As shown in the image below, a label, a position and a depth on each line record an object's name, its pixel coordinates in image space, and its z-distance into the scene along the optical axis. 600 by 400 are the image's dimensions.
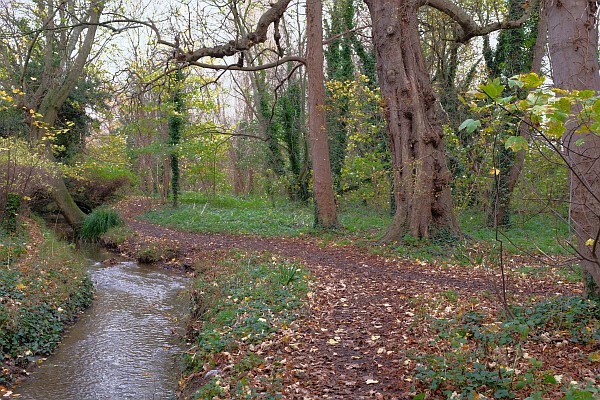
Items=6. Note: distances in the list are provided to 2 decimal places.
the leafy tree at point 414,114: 10.79
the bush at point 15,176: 11.72
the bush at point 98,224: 16.94
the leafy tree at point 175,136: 22.46
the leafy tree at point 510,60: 14.69
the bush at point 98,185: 20.94
